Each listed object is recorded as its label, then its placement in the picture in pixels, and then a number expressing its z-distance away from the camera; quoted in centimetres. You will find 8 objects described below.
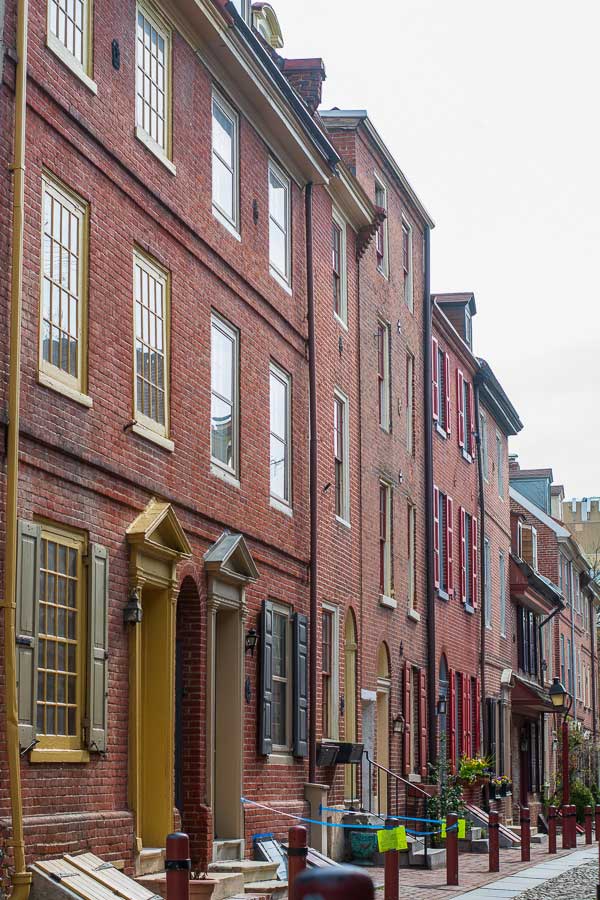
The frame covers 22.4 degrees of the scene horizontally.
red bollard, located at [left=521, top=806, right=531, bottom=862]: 2350
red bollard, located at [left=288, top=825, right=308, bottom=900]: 1020
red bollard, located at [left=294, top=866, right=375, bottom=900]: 332
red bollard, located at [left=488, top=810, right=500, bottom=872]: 2111
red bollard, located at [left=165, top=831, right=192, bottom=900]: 868
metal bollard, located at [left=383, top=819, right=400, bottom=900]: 1383
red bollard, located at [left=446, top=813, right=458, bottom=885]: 1809
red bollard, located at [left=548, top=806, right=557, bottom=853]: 2629
